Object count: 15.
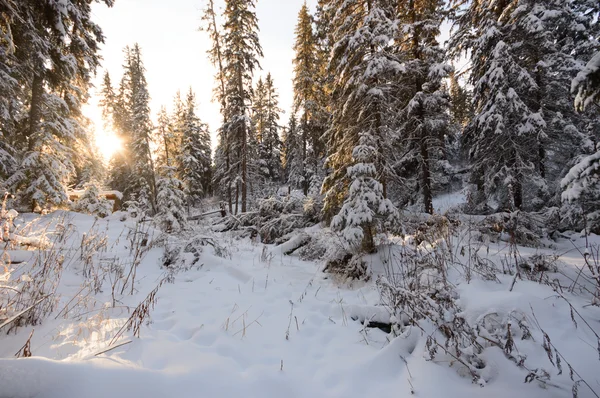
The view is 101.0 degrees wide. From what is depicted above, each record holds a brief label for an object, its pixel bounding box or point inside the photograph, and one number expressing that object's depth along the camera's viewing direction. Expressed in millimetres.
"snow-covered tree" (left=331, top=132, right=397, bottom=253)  5340
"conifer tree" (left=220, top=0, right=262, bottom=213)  17234
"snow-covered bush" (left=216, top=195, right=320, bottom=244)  10836
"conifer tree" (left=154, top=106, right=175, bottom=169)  21484
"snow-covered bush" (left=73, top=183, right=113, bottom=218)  13159
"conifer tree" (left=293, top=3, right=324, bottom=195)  19359
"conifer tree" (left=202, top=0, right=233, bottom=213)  19295
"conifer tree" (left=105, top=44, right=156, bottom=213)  22078
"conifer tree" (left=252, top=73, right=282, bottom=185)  32000
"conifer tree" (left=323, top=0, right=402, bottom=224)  6883
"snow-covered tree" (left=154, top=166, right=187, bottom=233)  10805
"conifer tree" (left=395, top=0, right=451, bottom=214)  11398
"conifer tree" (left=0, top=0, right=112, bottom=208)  8250
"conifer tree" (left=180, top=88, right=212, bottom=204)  24469
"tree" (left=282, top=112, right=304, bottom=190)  31588
